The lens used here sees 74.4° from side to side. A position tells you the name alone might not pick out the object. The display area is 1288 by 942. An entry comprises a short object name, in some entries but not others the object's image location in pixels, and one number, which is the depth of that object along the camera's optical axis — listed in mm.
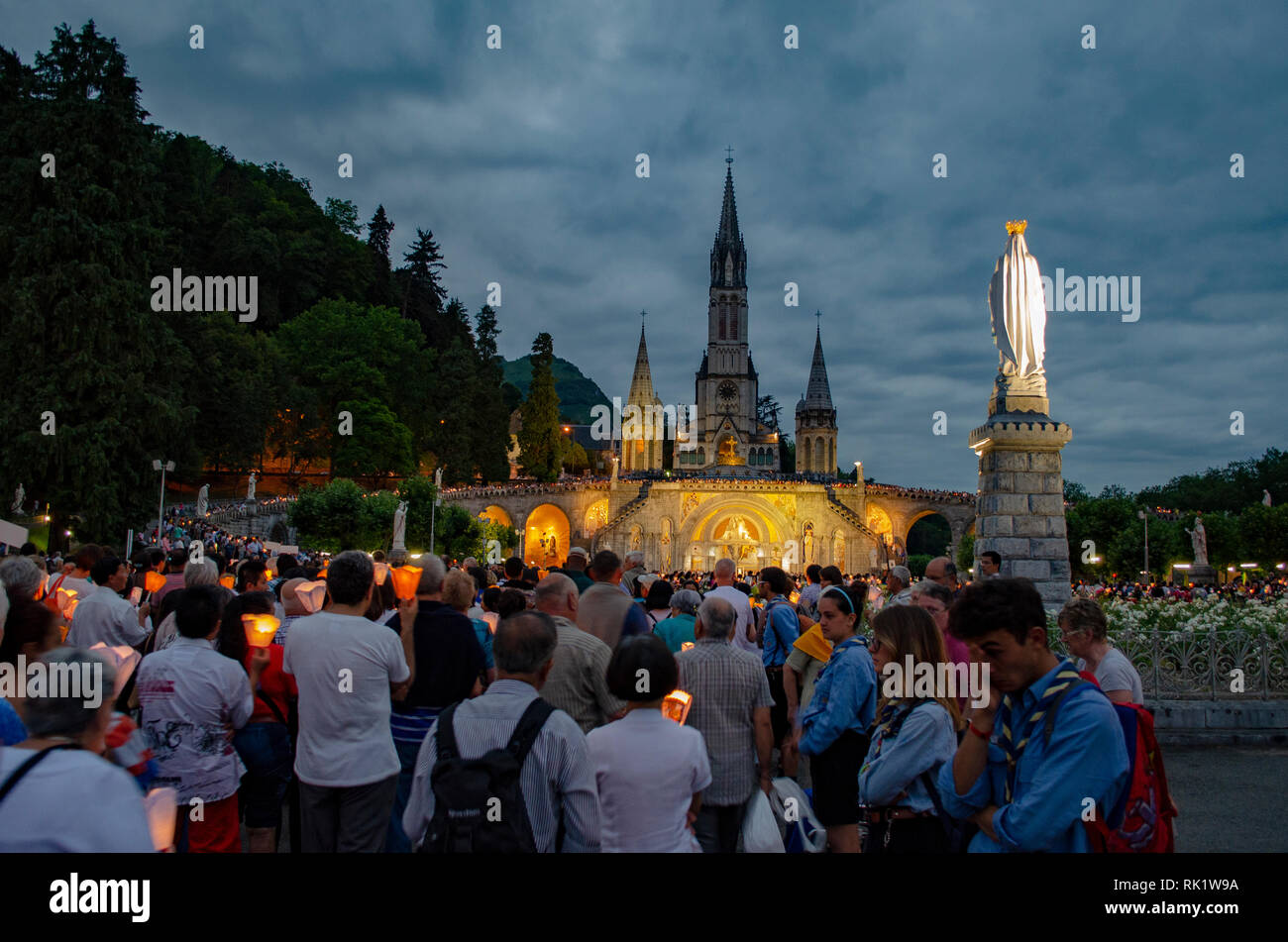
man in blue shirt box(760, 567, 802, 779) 6719
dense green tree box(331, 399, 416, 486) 42812
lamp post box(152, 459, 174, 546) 21734
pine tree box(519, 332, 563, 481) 56344
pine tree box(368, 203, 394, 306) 59344
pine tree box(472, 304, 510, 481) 52625
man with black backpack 2963
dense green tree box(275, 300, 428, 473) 43219
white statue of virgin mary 11820
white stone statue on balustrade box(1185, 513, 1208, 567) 27688
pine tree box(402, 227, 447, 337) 62656
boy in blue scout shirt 2619
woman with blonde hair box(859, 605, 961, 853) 3641
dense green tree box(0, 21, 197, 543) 22219
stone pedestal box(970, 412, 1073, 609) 11414
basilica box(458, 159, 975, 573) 52062
